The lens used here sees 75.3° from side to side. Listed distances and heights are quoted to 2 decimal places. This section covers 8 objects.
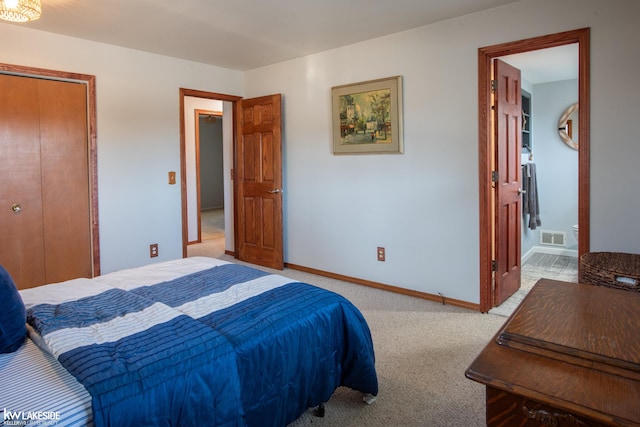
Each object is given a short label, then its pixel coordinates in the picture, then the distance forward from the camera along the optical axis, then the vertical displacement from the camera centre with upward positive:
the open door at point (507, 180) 3.34 +0.10
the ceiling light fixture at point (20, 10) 2.24 +1.05
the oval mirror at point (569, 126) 5.30 +0.85
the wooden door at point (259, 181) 4.63 +0.17
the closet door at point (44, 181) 3.40 +0.15
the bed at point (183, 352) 1.19 -0.53
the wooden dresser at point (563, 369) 0.66 -0.32
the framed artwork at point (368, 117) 3.70 +0.73
